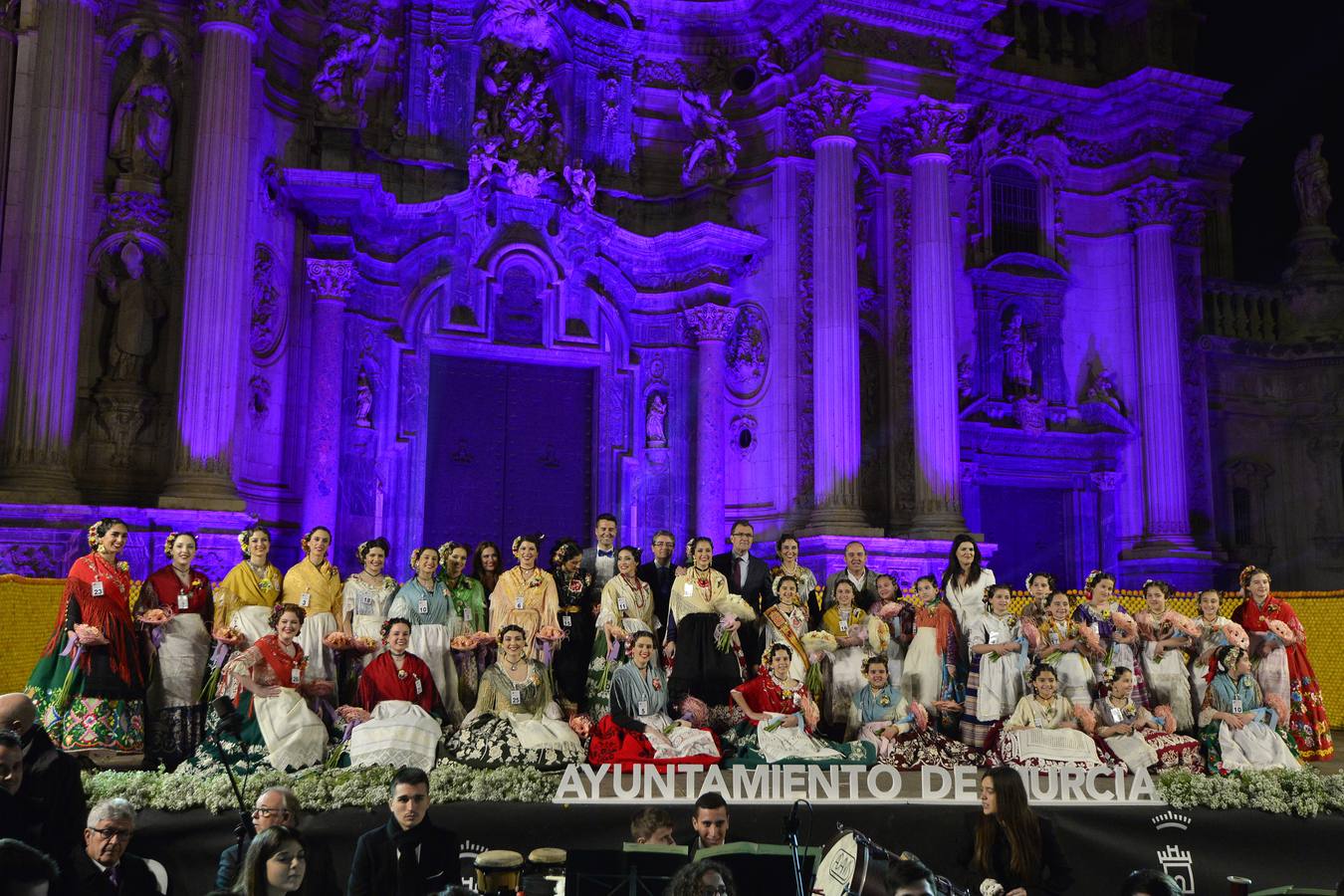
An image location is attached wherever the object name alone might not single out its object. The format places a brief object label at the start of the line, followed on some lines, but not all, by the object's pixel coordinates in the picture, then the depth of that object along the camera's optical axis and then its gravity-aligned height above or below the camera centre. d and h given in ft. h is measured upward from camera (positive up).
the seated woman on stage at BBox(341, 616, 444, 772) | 32.55 -4.03
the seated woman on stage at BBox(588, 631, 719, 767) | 34.55 -4.66
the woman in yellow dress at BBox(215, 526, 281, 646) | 35.35 -0.87
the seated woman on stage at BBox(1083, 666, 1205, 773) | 36.19 -4.84
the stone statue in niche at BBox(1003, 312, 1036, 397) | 70.18 +11.57
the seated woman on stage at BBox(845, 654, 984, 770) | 36.99 -4.89
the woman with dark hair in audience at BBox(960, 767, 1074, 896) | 25.05 -5.63
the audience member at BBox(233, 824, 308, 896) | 19.58 -4.80
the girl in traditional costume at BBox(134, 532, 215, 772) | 34.23 -2.38
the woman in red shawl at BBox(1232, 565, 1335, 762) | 40.16 -3.01
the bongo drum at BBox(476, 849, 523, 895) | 23.84 -5.91
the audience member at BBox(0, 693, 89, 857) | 22.84 -4.19
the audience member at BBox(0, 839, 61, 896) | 15.33 -3.89
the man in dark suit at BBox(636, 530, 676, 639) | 40.34 -0.23
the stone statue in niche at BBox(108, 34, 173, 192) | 52.39 +18.50
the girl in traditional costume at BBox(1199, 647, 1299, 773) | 36.68 -4.58
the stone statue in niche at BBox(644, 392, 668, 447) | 64.23 +7.32
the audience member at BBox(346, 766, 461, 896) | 23.82 -5.62
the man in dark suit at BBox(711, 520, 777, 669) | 41.11 -0.20
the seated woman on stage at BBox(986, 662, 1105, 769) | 35.35 -4.81
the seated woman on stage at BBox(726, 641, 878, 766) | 35.86 -4.67
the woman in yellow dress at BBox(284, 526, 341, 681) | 35.88 -0.94
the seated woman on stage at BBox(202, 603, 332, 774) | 32.60 -3.64
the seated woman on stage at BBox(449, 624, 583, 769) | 33.47 -4.41
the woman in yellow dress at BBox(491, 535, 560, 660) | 38.32 -1.10
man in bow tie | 41.45 +0.19
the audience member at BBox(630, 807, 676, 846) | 25.34 -5.37
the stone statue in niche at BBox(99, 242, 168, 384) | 51.62 +10.38
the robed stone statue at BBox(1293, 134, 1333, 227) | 79.46 +24.80
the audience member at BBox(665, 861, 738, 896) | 17.78 -4.55
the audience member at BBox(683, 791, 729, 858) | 25.36 -5.20
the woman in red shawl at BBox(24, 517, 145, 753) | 34.24 -2.79
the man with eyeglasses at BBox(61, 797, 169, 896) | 20.89 -5.07
